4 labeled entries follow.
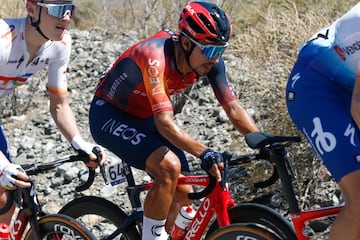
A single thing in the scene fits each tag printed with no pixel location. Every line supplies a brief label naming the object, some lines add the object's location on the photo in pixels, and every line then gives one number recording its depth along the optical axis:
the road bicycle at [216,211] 5.85
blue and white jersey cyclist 5.18
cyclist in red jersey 6.25
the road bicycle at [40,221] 6.30
